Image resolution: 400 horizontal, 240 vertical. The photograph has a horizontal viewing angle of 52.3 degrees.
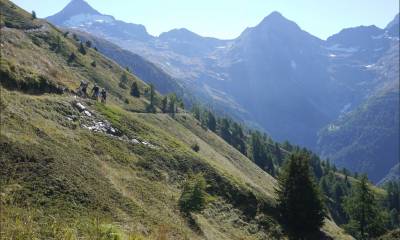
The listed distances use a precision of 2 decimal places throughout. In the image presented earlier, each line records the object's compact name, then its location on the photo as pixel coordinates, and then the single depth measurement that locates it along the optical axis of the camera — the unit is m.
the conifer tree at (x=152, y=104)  116.34
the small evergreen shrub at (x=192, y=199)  47.56
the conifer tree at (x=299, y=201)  64.94
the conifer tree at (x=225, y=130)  186.14
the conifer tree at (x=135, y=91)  127.78
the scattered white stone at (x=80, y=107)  61.19
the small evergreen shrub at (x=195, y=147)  89.31
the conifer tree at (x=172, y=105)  128.75
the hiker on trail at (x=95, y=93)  75.75
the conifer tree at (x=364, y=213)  72.69
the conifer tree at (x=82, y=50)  143.45
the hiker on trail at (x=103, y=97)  76.19
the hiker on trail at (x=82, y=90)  71.56
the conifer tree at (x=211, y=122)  174.73
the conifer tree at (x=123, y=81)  130.49
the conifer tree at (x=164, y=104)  126.88
